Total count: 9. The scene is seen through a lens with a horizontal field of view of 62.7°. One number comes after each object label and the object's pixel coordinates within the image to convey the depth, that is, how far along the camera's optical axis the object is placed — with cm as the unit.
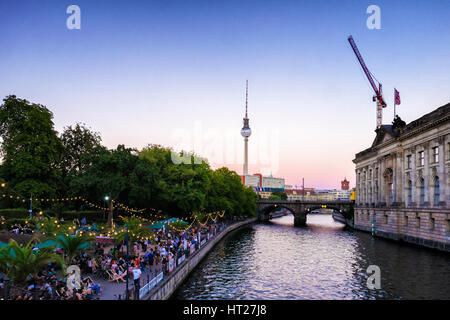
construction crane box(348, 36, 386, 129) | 12581
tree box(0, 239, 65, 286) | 1941
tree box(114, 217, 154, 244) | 3102
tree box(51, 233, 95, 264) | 2519
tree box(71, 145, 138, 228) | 5184
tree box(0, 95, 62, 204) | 5247
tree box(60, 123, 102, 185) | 6769
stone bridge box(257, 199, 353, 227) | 10625
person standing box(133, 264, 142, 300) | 1905
